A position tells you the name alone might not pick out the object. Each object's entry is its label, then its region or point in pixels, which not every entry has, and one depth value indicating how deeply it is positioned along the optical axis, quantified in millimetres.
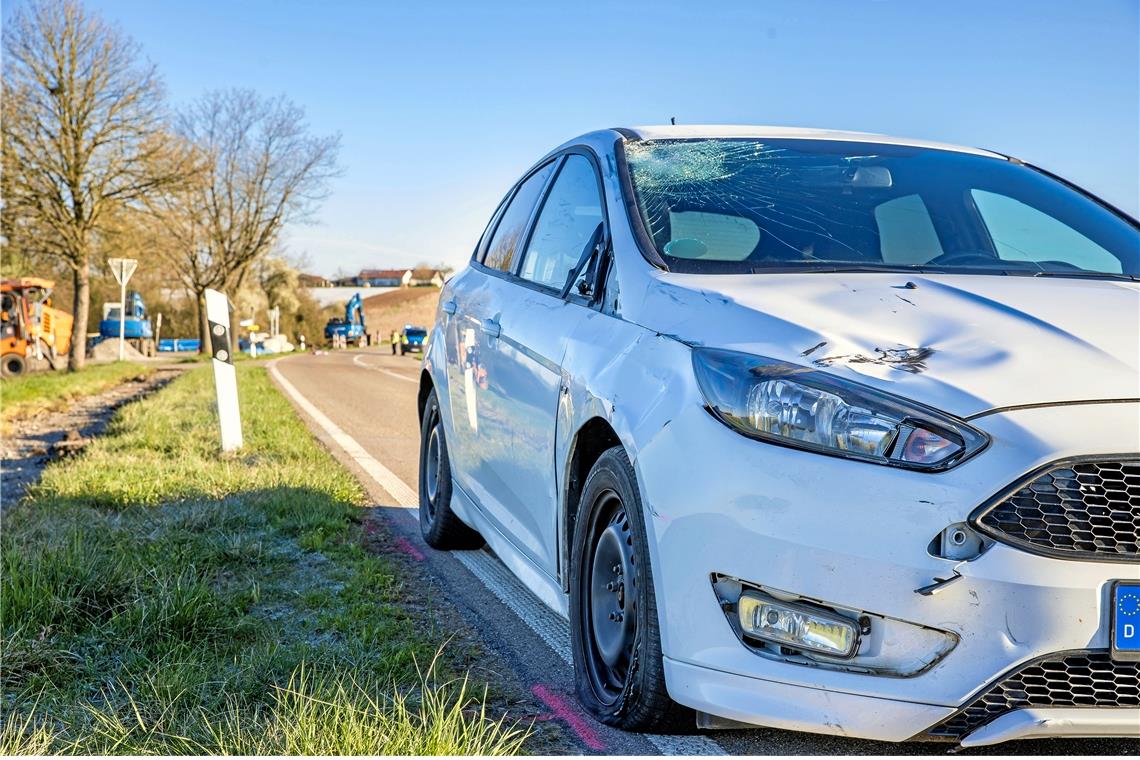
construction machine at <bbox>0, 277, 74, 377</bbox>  27938
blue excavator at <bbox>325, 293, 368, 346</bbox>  66506
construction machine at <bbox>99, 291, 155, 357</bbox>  49312
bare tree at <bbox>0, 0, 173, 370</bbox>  27531
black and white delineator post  7906
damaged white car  2188
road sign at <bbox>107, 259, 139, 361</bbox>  22391
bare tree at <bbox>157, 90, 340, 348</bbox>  45938
